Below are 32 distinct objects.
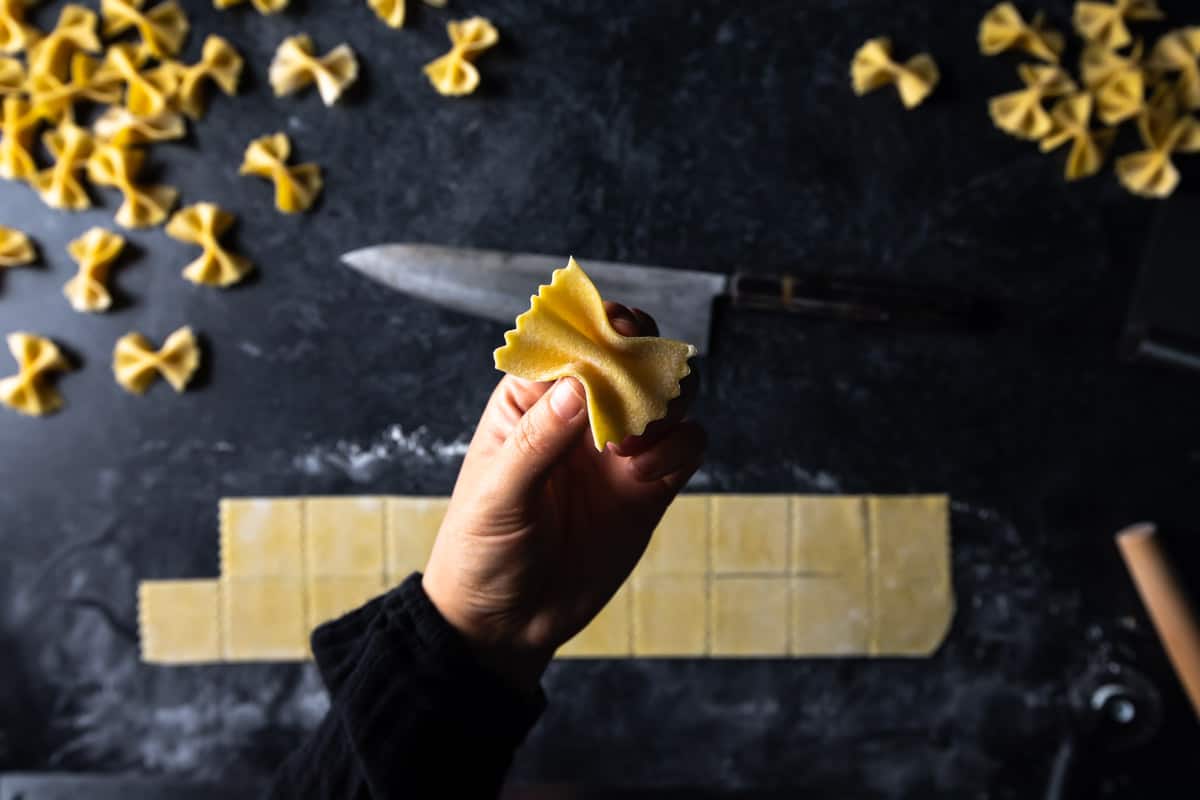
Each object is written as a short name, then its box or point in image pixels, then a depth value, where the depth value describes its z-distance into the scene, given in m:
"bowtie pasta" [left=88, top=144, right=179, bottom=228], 0.62
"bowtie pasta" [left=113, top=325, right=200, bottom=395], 0.62
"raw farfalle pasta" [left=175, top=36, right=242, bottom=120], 0.62
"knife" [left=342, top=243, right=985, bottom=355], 0.60
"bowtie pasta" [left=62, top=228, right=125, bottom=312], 0.62
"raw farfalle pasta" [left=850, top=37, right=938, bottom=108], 0.61
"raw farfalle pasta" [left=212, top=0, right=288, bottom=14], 0.62
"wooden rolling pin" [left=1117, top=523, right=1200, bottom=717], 0.60
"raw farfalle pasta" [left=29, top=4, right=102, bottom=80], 0.62
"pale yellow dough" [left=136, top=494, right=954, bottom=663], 0.62
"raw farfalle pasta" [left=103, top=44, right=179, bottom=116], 0.62
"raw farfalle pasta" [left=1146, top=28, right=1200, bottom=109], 0.62
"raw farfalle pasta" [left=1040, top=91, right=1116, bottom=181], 0.61
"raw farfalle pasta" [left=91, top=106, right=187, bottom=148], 0.62
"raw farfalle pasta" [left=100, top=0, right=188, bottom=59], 0.62
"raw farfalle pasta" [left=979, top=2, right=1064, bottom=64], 0.61
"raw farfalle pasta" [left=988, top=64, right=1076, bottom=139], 0.61
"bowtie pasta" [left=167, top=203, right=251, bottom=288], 0.62
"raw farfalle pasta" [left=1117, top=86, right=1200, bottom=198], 0.61
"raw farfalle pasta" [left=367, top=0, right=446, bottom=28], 0.62
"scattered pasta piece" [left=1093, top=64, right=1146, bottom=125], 0.61
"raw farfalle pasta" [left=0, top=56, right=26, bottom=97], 0.62
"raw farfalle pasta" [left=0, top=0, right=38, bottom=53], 0.62
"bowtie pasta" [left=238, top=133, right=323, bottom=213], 0.61
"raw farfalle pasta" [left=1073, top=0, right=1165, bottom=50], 0.61
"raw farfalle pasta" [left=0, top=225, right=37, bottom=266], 0.63
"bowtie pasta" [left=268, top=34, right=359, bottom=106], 0.61
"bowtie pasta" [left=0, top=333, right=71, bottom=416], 0.63
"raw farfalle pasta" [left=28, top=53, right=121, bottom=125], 0.62
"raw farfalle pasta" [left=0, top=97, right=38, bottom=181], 0.62
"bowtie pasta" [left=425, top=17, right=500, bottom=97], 0.61
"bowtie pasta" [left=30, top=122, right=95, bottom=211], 0.62
